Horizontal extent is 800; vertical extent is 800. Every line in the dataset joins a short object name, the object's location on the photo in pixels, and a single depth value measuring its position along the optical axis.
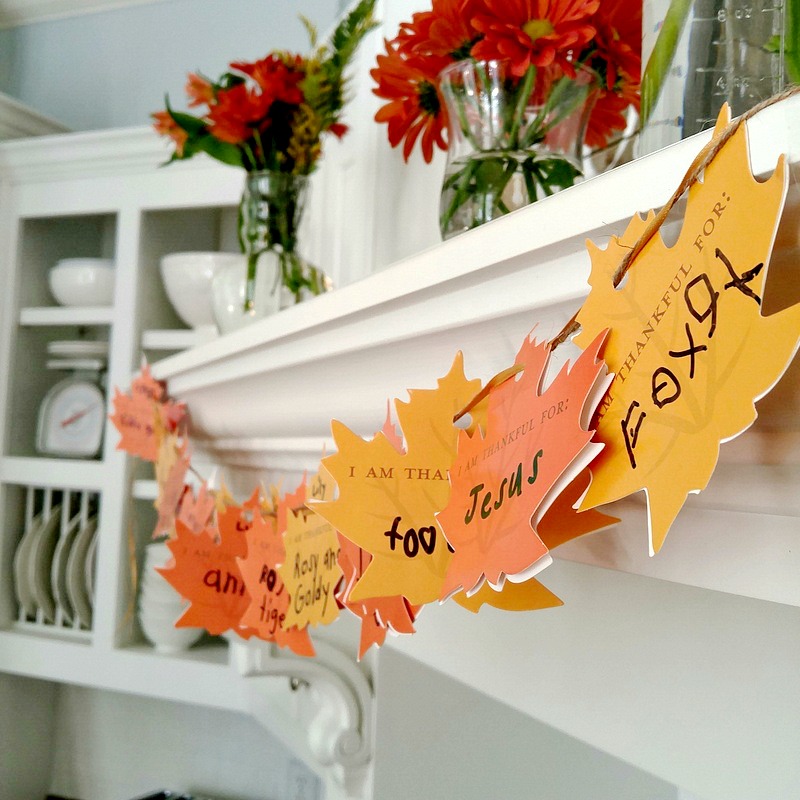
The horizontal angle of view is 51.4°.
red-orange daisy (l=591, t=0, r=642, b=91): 0.58
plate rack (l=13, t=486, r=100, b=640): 1.90
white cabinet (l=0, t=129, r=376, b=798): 1.74
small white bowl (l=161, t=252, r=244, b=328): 1.74
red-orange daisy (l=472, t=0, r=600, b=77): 0.52
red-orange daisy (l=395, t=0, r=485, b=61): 0.56
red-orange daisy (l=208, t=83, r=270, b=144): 1.01
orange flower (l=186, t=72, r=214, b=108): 1.05
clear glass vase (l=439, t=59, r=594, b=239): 0.58
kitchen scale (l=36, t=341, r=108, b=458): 1.94
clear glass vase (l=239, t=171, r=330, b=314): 1.10
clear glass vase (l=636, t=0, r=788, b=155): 0.38
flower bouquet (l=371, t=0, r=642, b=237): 0.57
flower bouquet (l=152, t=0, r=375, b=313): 1.02
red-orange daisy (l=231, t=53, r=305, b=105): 1.01
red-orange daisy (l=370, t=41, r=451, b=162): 0.64
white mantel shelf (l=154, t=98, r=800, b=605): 0.25
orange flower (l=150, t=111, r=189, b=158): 1.09
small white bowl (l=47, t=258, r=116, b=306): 1.90
